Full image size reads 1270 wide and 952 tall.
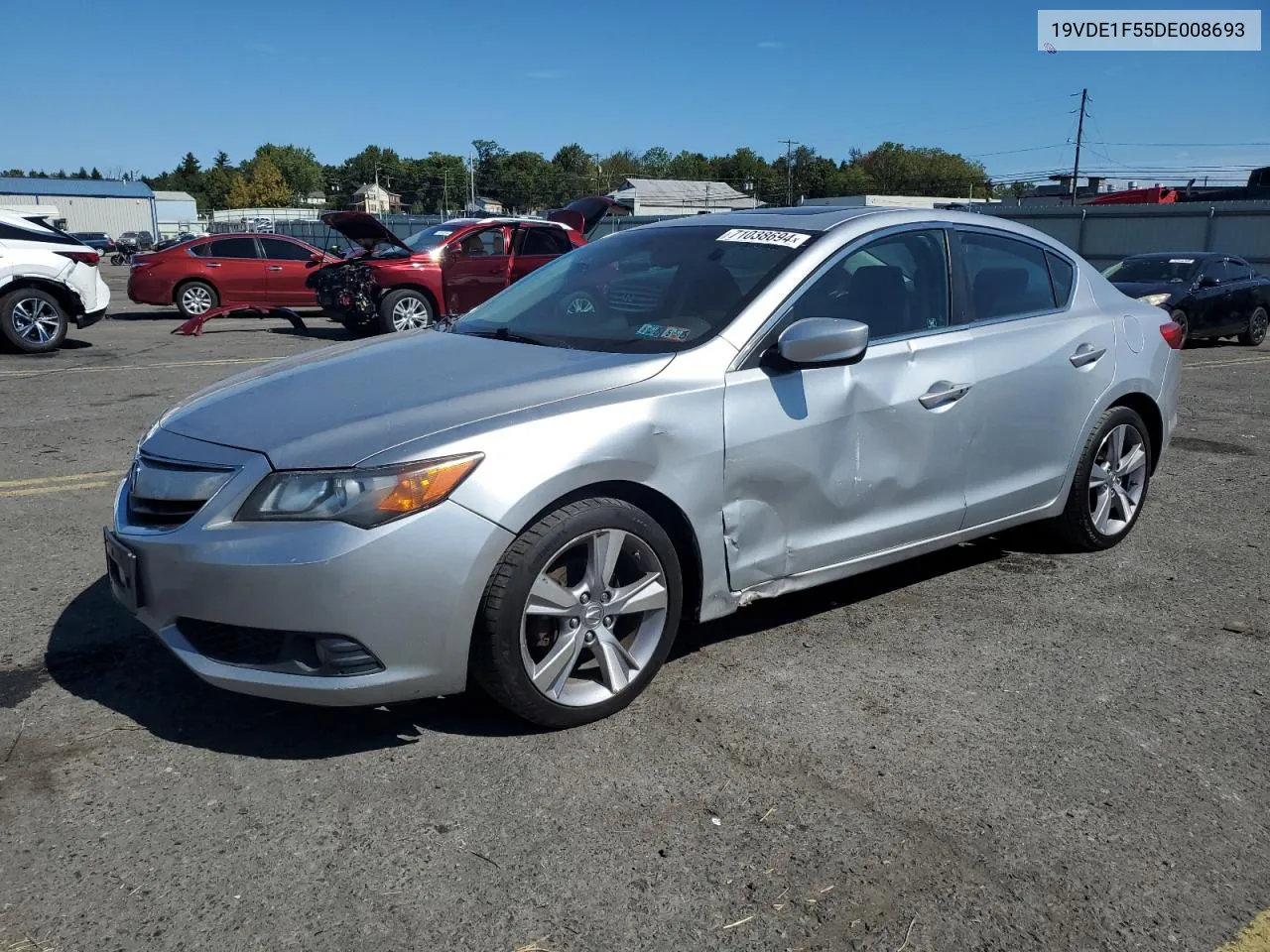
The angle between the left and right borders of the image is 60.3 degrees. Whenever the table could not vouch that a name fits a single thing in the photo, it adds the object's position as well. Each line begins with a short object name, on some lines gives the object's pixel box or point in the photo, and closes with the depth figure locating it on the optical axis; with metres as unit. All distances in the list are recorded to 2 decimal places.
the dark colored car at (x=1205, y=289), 15.34
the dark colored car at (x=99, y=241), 56.53
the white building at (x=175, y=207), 106.38
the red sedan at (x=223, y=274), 17.92
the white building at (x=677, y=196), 62.78
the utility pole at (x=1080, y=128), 72.18
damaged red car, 14.20
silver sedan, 3.01
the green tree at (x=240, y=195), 131.62
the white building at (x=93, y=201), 90.00
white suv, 12.70
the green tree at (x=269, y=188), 130.62
